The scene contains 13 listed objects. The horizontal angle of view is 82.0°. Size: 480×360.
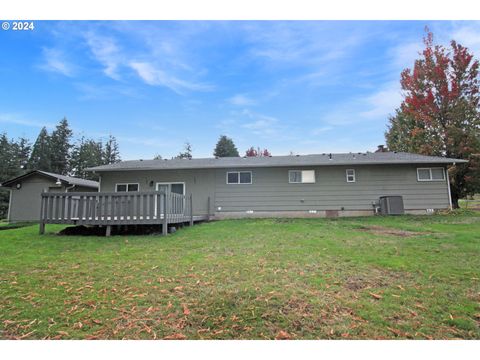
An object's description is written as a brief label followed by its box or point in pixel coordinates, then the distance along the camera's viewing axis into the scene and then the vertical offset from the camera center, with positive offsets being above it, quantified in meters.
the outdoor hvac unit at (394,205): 12.62 -0.16
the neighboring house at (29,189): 17.84 +1.44
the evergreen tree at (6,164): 26.44 +5.19
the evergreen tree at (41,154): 38.25 +8.10
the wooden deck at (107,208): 8.30 +0.01
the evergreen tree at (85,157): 40.31 +7.84
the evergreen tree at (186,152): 39.34 +7.80
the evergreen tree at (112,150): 44.67 +9.54
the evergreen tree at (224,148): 34.53 +7.25
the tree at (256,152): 34.78 +6.80
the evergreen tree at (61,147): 40.53 +9.38
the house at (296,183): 13.28 +1.05
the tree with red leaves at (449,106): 16.25 +6.05
